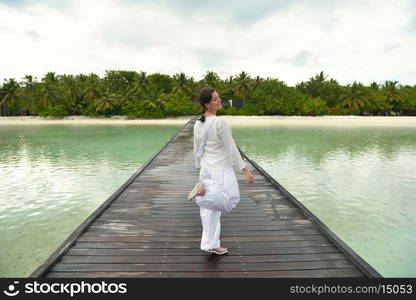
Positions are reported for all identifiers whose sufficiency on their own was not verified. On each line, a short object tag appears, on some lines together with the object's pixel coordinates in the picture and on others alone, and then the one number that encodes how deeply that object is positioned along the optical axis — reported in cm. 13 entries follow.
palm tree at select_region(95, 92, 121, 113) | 5503
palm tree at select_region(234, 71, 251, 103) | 5900
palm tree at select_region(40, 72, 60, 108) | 5743
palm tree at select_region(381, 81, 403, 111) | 6033
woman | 306
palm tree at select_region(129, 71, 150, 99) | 5791
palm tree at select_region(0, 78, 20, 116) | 5836
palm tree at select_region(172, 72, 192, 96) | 5870
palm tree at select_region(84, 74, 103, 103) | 5666
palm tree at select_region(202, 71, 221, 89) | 5868
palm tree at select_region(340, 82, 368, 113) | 5703
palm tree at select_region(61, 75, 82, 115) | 5756
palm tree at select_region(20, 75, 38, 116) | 5994
